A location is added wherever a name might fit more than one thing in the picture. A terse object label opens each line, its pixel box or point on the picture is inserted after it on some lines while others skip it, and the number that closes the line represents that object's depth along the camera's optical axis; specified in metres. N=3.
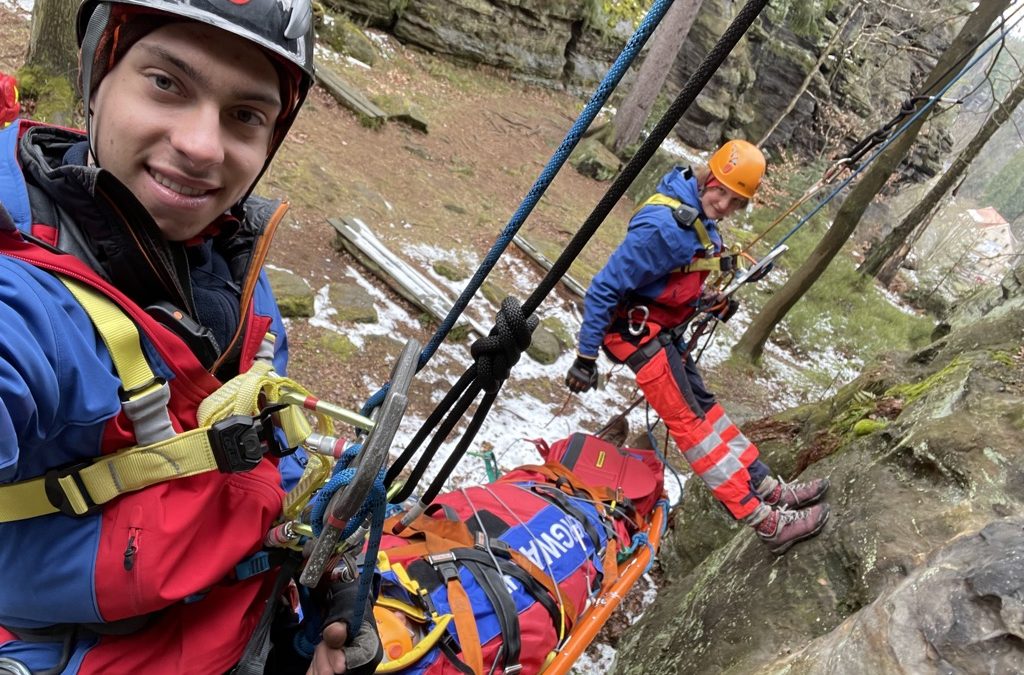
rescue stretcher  2.20
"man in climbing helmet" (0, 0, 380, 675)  1.06
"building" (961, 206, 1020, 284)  25.64
